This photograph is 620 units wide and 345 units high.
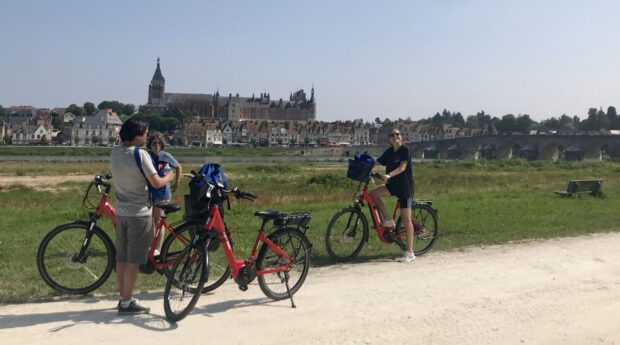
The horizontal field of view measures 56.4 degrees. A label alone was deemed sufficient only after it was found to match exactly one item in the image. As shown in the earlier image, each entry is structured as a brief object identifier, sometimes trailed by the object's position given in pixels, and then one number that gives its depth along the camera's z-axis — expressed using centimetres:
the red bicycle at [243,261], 505
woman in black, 774
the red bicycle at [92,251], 567
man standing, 499
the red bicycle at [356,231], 770
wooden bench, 1707
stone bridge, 9612
